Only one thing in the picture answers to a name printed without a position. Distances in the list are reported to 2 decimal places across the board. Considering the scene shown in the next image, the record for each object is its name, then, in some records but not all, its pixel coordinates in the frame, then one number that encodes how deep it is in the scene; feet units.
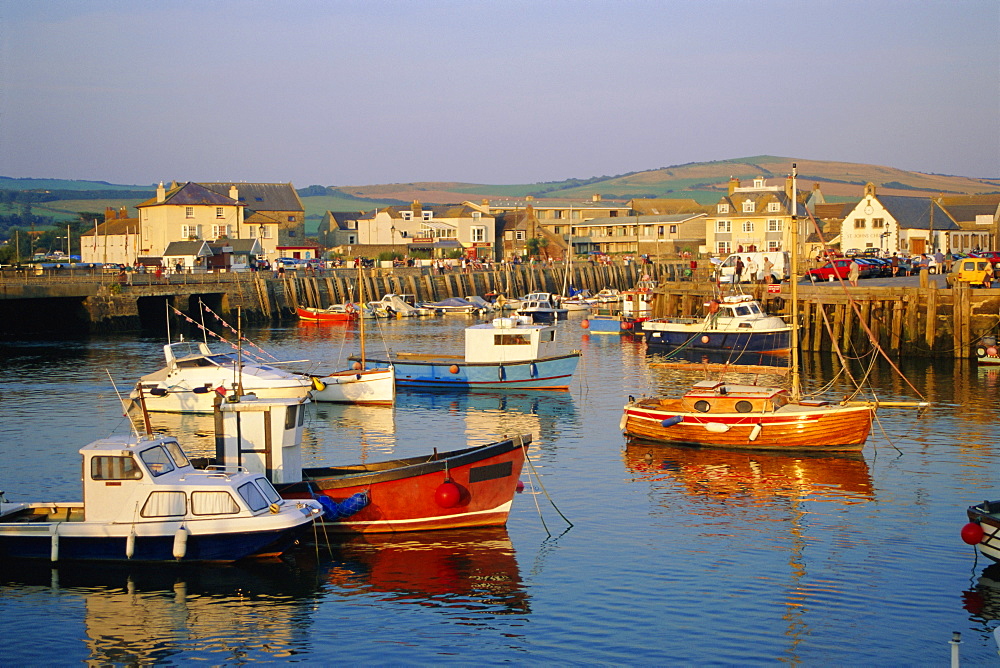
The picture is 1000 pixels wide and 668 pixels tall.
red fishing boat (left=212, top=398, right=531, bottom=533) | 73.72
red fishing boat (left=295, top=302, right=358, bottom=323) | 276.21
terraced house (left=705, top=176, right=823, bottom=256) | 372.99
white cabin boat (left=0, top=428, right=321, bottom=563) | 66.64
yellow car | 189.06
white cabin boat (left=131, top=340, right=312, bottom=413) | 130.41
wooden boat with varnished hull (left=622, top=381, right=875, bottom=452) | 100.68
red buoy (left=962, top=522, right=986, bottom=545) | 66.59
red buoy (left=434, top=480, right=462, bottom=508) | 73.77
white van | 247.09
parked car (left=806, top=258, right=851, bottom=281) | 222.69
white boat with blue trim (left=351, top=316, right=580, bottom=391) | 148.05
